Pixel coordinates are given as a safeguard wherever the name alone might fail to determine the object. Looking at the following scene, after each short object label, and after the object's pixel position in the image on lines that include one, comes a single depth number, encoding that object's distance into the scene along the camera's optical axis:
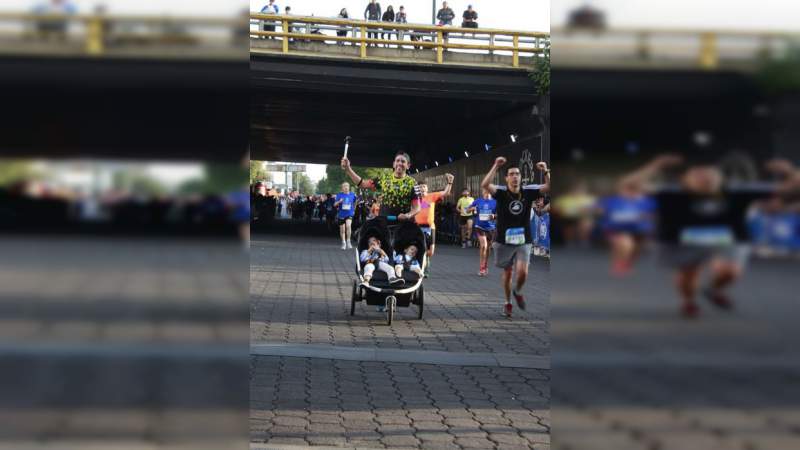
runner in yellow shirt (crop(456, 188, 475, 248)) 23.98
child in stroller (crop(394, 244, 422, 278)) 10.11
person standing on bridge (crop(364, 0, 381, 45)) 23.28
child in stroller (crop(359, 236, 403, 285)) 10.05
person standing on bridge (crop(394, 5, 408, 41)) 22.84
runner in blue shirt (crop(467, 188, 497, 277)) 16.72
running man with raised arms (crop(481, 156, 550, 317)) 10.05
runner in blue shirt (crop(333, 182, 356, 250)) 21.86
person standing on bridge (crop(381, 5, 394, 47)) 23.61
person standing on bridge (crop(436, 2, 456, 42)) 22.33
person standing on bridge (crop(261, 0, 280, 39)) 21.41
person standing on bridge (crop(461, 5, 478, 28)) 22.33
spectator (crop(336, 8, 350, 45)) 22.61
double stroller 9.98
